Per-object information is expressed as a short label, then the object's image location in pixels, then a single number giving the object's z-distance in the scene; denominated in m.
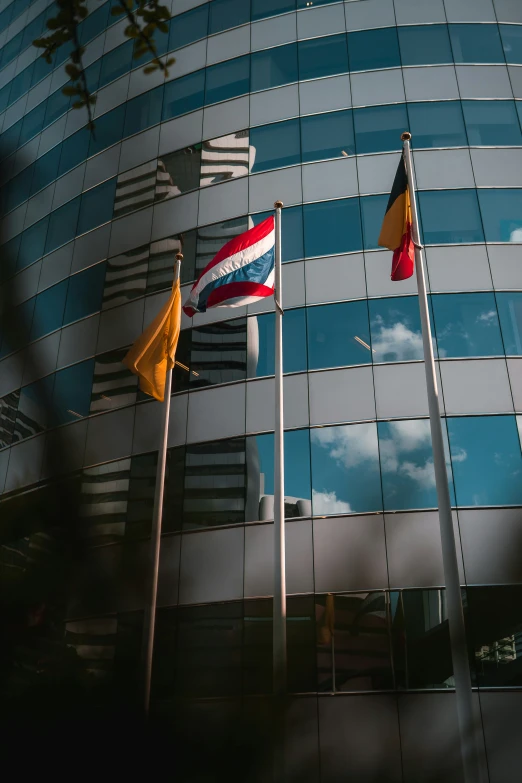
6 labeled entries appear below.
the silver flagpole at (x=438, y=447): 9.34
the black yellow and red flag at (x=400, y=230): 12.05
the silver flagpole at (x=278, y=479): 11.24
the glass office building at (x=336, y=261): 13.88
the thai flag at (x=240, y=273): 12.48
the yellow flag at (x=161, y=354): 12.41
